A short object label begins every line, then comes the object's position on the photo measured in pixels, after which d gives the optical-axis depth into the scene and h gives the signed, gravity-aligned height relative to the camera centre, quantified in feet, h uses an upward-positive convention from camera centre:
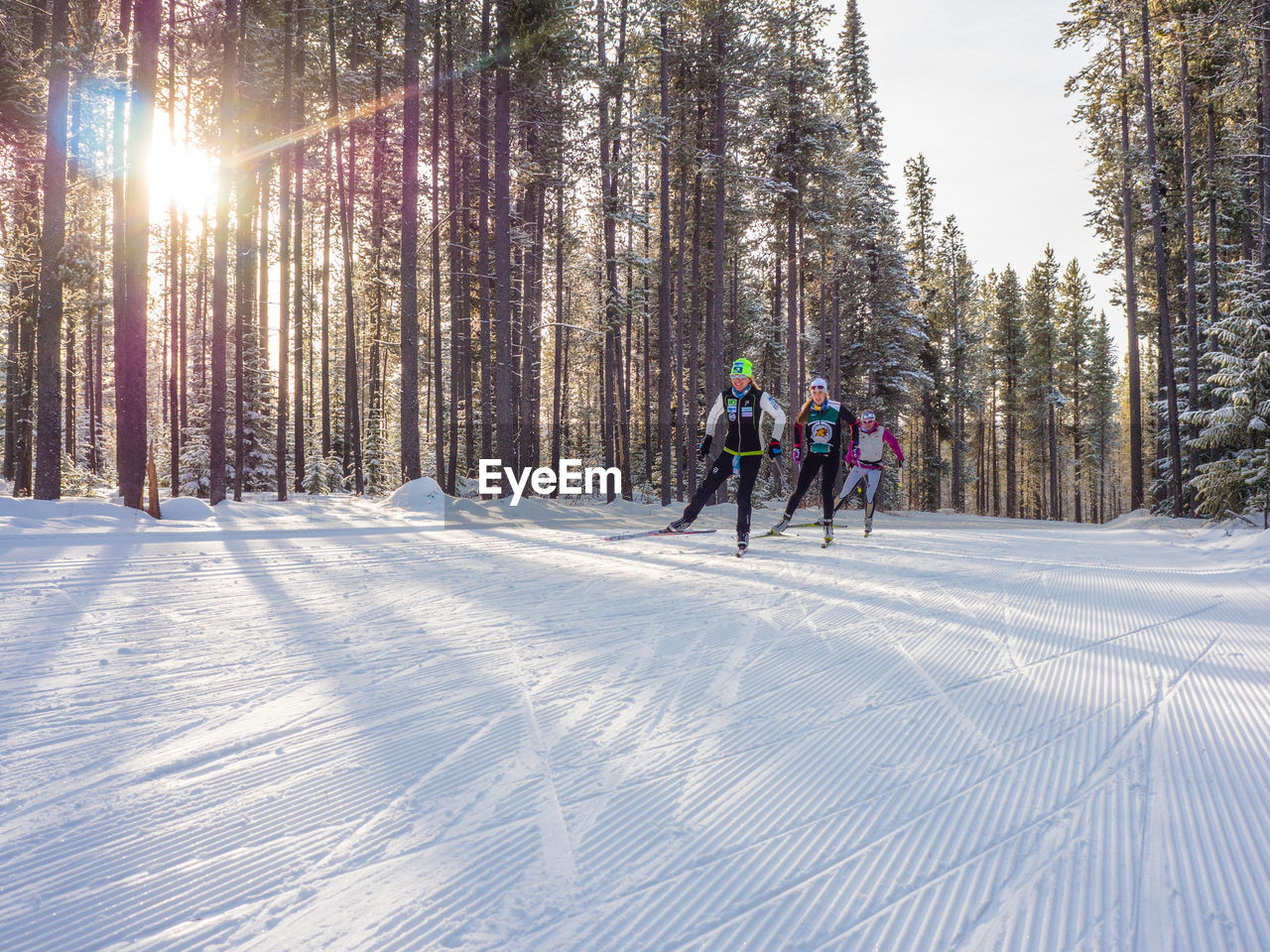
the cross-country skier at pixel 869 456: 42.32 +1.50
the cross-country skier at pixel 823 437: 34.94 +2.23
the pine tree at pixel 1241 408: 42.98 +5.07
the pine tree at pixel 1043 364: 148.77 +26.50
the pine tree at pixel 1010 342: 147.84 +31.50
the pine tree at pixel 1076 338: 153.79 +33.18
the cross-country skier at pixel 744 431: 29.60 +2.24
